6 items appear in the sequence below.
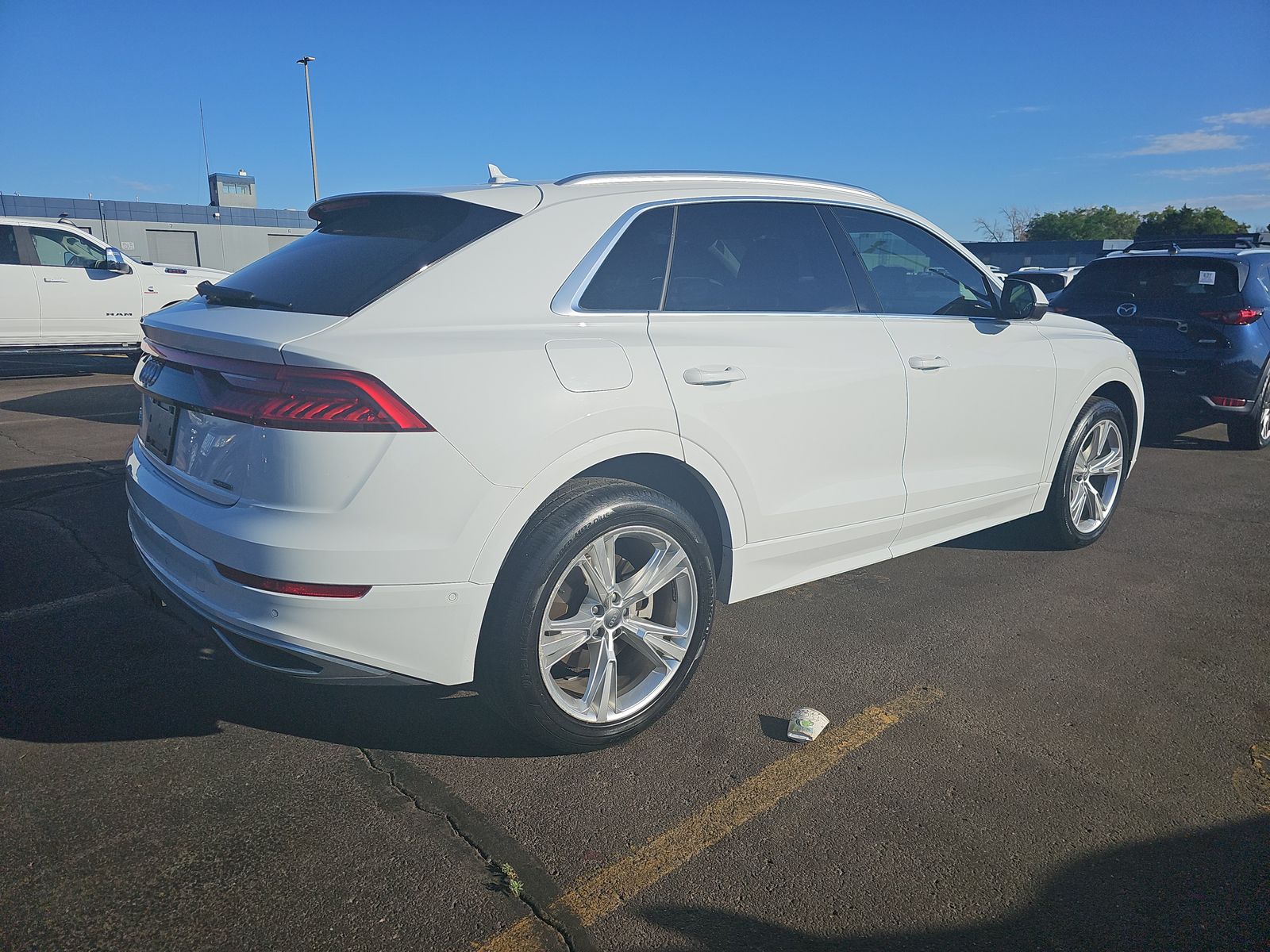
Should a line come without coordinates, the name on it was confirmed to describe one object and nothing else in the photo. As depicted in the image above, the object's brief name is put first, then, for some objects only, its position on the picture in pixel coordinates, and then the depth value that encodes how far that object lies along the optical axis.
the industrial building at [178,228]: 33.47
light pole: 35.56
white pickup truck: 11.61
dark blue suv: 7.49
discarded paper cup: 3.07
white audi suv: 2.44
